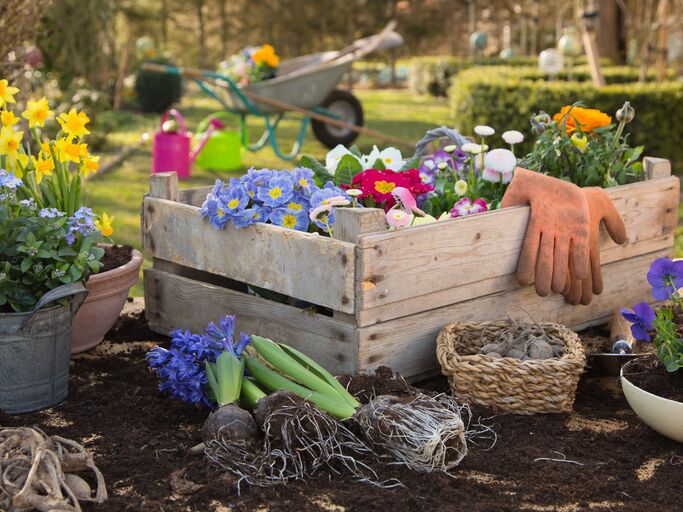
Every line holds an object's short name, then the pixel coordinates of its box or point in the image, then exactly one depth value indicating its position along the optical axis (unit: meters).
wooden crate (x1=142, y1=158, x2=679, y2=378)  2.65
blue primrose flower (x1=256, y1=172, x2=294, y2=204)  2.93
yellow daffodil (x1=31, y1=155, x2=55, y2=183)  2.80
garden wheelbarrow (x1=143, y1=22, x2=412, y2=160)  7.30
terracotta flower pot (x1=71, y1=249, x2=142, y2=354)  2.96
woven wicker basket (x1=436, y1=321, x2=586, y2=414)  2.53
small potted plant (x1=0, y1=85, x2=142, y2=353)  2.76
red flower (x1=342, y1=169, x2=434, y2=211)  2.94
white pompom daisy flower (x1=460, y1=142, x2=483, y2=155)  3.24
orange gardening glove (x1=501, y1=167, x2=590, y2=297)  2.98
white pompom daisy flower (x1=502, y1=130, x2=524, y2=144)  3.24
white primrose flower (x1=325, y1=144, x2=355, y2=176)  3.35
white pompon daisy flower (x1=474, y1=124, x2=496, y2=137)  3.22
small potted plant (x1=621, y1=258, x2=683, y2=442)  2.36
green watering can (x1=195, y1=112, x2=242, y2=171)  7.26
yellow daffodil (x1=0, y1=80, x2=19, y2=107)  2.70
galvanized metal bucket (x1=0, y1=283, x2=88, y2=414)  2.54
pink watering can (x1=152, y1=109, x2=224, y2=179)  6.65
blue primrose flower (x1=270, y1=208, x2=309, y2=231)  2.91
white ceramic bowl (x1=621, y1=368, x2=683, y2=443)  2.34
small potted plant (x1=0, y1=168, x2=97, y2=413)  2.54
